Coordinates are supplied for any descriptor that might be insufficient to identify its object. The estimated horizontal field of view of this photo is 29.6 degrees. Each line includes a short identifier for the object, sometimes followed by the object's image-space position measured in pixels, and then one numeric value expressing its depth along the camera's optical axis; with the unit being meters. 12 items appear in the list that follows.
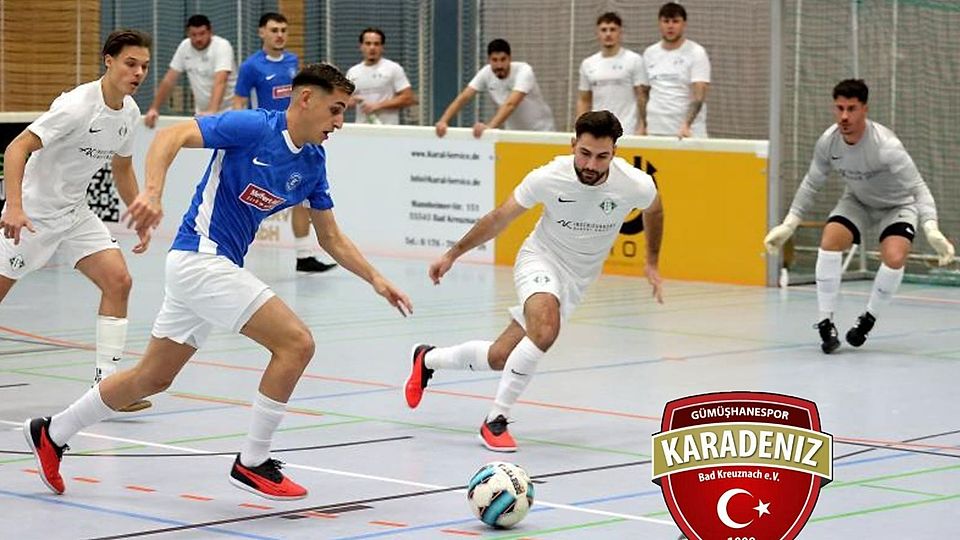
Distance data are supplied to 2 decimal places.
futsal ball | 7.00
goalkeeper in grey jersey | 12.84
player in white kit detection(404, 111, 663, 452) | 9.09
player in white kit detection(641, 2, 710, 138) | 17.25
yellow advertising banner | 17.11
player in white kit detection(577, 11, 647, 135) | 17.67
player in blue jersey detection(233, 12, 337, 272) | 17.84
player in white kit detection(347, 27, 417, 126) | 19.61
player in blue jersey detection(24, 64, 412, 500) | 7.48
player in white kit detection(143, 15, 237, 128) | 20.00
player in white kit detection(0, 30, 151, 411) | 9.58
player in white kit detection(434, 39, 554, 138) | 18.39
